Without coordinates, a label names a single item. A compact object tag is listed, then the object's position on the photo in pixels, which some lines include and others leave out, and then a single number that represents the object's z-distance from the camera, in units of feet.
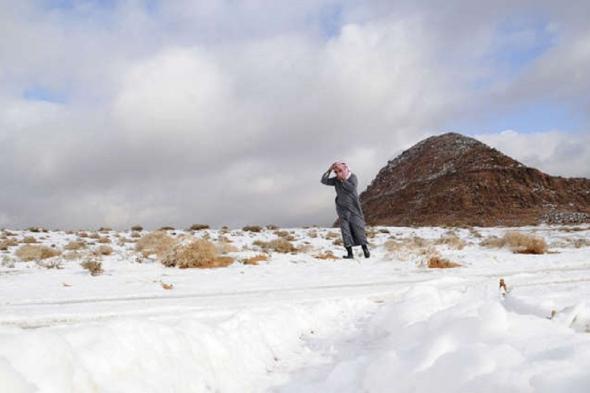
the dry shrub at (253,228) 76.41
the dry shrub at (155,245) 34.78
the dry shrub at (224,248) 40.01
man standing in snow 38.27
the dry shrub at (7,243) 46.39
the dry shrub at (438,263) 30.99
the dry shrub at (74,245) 47.32
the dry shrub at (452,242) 48.53
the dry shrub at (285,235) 60.80
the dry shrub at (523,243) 40.96
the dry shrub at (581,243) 53.47
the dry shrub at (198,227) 79.48
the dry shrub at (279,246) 46.16
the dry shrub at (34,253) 37.65
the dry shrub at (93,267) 27.78
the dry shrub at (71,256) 36.73
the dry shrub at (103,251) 41.00
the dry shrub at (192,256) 32.53
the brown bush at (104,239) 53.85
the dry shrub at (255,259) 34.64
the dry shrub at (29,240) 53.21
